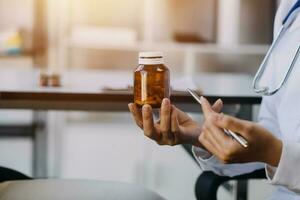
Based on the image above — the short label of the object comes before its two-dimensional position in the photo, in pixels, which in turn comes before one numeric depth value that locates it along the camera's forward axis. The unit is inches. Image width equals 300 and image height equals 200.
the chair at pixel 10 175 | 53.6
